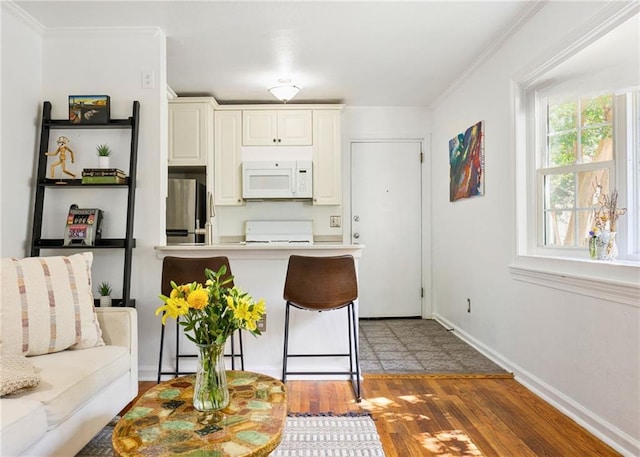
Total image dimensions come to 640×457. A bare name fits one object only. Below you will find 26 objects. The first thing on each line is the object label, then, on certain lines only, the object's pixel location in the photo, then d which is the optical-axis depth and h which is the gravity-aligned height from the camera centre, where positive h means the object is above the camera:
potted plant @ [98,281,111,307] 2.60 -0.40
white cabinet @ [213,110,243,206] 4.28 +0.86
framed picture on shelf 2.68 +0.87
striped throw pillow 1.69 -0.33
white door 4.63 +0.17
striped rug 1.80 -1.01
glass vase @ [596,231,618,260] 2.04 -0.06
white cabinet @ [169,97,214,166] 4.08 +1.11
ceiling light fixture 3.58 +1.35
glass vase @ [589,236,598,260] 2.10 -0.06
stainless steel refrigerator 3.91 +0.24
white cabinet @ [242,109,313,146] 4.33 +1.21
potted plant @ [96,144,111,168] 2.68 +0.54
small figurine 2.67 +0.57
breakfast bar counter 2.71 -0.64
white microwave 4.25 +0.62
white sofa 1.28 -0.62
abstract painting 3.26 +0.66
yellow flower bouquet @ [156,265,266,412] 1.32 -0.31
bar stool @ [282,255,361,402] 2.35 -0.29
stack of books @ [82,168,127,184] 2.62 +0.40
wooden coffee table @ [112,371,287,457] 1.09 -0.59
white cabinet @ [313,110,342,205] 4.32 +0.73
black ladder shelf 2.60 +0.33
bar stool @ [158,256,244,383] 2.34 -0.21
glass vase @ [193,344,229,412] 1.32 -0.50
